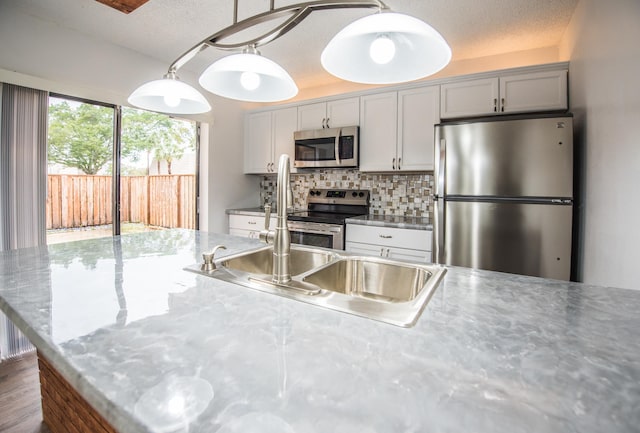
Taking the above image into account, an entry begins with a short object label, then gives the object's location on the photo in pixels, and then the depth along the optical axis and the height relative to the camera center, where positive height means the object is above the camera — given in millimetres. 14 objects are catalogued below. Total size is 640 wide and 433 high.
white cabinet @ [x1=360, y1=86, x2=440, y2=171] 2812 +784
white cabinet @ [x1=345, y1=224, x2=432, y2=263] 2625 -266
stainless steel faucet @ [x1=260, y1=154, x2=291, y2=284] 1047 -55
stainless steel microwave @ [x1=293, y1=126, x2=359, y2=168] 3141 +675
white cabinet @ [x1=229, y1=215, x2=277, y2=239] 3605 -161
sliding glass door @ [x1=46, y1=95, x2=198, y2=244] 2484 +394
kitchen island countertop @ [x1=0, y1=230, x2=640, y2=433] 425 -267
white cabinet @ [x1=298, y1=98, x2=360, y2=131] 3189 +1045
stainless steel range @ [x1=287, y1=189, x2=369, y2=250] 2951 -41
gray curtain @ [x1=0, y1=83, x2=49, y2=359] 2154 +265
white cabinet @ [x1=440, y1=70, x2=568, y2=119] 2369 +949
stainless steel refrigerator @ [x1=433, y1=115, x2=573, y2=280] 2020 +117
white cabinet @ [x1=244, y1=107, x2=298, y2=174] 3645 +899
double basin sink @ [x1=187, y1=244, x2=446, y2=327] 795 -242
